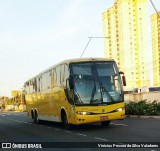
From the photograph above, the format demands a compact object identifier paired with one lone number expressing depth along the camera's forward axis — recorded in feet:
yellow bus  37.48
